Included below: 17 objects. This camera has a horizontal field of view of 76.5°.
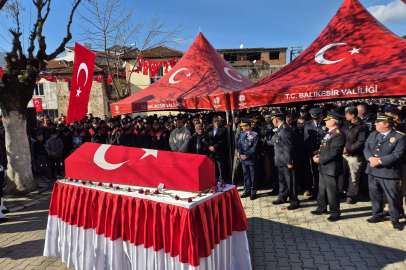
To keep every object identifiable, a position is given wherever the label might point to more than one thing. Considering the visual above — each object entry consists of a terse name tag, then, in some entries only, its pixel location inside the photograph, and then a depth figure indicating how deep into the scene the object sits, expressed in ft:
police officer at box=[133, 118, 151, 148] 25.93
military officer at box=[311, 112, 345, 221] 14.03
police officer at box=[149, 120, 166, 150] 25.76
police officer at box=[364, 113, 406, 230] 12.95
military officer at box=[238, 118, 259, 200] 18.61
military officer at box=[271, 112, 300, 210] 16.56
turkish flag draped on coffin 9.98
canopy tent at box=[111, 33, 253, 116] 22.65
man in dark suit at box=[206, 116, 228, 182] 21.43
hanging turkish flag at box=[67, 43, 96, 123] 18.90
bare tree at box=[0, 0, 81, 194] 21.94
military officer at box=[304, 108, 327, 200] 17.63
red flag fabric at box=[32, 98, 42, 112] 77.38
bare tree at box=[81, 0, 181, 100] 37.43
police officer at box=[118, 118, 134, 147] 25.86
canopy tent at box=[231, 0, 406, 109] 15.75
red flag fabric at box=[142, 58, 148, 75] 46.20
